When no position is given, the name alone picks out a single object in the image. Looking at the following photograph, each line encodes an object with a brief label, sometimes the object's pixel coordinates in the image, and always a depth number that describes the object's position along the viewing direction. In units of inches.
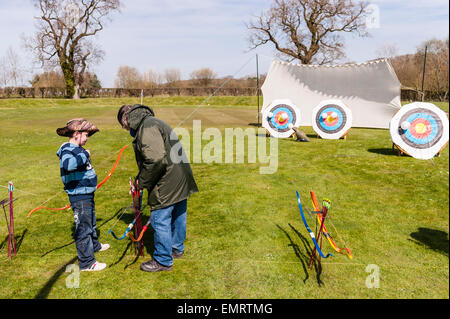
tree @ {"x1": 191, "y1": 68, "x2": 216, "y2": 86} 2372.0
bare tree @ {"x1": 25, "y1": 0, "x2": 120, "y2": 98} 1430.9
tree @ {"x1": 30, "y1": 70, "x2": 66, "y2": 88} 2352.4
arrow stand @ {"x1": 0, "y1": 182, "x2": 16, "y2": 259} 165.5
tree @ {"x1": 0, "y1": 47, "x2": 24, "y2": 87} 1788.9
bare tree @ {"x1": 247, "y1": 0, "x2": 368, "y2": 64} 1224.8
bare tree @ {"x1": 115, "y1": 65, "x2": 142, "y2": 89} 3060.8
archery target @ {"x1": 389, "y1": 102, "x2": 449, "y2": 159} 342.3
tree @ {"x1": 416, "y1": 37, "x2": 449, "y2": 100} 1198.9
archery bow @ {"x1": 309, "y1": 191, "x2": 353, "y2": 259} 138.5
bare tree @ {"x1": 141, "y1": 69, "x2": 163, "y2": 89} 3108.3
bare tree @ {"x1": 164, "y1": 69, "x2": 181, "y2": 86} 3339.6
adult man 135.9
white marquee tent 645.3
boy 146.1
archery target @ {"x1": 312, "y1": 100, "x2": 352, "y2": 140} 498.0
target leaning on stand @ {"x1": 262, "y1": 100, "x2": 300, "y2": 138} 526.0
